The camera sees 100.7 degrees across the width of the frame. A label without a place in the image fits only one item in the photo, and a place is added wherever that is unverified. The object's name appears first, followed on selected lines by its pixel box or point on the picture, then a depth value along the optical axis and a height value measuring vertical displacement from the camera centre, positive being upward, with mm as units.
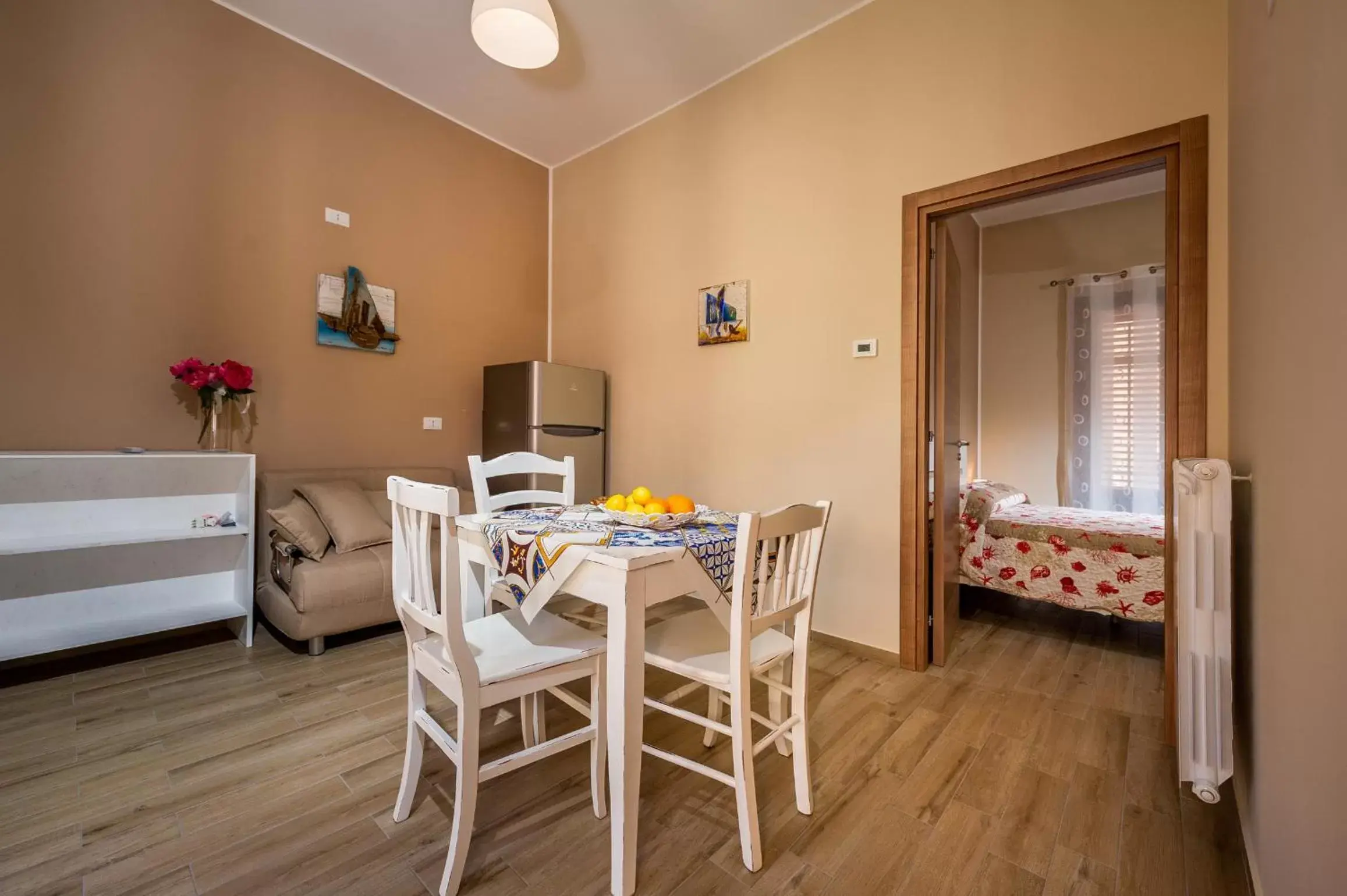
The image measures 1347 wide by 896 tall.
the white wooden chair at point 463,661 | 1234 -522
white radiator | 1484 -504
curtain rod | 4254 +1432
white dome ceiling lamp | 2201 +1742
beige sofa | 2520 -645
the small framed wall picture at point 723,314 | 3160 +801
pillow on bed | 3303 -296
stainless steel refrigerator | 3516 +230
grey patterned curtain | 4242 +497
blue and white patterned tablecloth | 1307 -233
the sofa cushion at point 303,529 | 2611 -381
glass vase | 2754 +108
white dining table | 1205 -417
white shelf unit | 2338 -465
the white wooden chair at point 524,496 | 1771 -188
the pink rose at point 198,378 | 2658 +335
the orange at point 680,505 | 1646 -162
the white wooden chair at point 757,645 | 1320 -537
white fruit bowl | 1528 -192
